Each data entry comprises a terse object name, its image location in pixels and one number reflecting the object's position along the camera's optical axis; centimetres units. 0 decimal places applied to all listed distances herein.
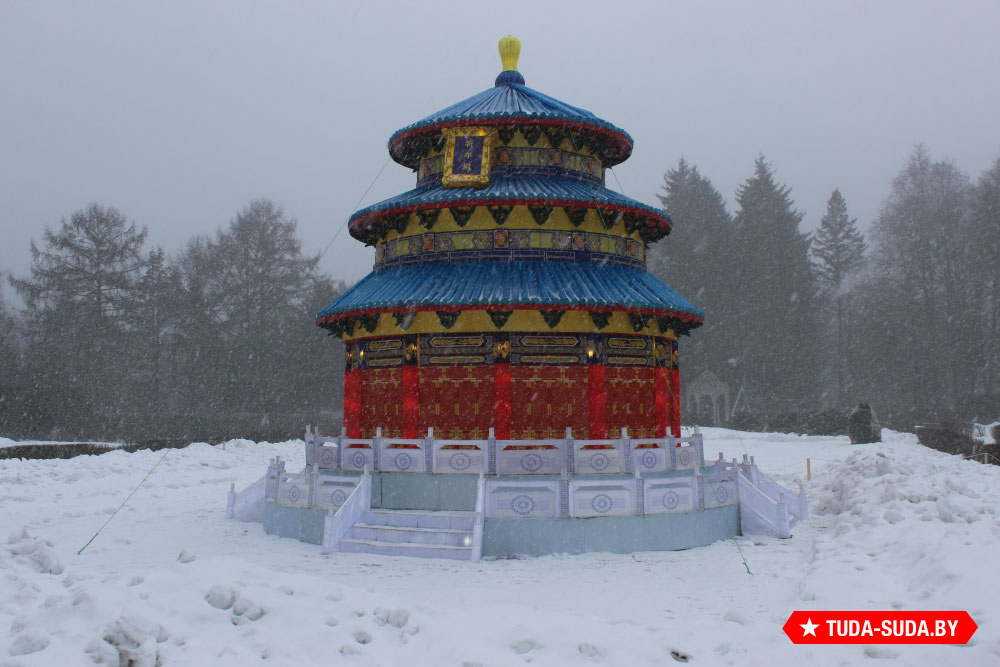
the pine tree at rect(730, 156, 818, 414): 5475
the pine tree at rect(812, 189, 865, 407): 6594
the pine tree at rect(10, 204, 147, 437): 4406
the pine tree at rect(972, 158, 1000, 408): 4597
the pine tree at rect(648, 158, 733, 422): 5556
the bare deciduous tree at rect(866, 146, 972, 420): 4731
